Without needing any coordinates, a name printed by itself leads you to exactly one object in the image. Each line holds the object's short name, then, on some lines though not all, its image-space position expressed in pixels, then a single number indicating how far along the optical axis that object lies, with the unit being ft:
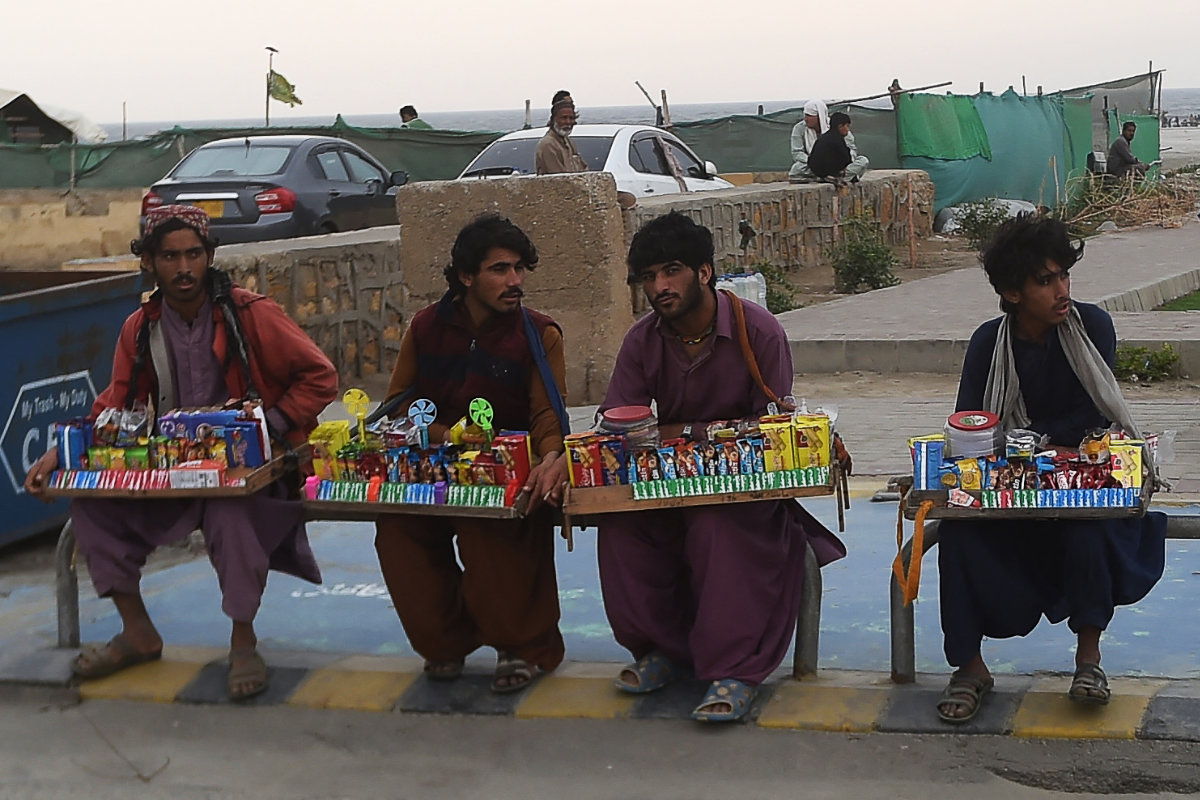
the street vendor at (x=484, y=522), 14.49
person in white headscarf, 56.18
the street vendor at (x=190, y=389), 15.05
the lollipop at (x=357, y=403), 14.88
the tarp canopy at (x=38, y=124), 82.33
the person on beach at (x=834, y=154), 55.11
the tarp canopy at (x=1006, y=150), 66.59
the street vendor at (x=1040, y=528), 12.64
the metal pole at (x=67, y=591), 15.71
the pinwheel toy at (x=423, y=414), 14.48
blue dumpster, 20.18
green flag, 65.10
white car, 43.69
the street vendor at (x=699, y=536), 13.58
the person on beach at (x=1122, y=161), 76.07
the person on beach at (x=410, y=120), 65.67
